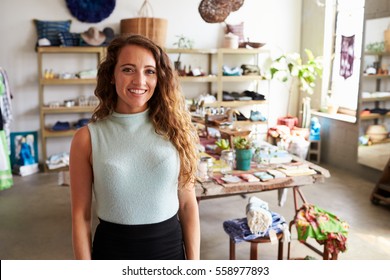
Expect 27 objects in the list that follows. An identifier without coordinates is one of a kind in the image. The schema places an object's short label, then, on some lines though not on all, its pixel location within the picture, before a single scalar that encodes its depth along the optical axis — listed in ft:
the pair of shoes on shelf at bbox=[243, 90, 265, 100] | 15.83
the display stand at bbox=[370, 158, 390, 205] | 11.16
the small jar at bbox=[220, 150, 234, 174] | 7.77
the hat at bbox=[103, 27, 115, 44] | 14.86
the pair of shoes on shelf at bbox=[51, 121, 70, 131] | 14.88
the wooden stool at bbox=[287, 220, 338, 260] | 6.55
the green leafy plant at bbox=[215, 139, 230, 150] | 8.66
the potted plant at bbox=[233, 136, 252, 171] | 7.67
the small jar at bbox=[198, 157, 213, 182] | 7.26
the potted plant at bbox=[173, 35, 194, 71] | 15.62
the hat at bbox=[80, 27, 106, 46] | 14.53
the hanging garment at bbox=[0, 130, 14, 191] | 11.83
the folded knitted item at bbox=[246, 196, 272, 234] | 6.45
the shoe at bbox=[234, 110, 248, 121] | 10.81
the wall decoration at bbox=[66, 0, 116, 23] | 14.74
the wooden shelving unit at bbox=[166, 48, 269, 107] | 15.48
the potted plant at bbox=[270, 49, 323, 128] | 15.53
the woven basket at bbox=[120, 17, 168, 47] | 14.30
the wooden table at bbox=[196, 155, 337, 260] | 6.94
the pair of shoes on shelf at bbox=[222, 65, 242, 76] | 15.98
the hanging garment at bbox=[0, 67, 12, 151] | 12.96
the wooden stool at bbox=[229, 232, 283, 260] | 6.39
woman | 3.30
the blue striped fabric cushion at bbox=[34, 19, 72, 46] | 14.47
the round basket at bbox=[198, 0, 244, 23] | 14.82
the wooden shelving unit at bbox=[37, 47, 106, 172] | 14.44
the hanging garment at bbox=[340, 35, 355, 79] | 13.89
